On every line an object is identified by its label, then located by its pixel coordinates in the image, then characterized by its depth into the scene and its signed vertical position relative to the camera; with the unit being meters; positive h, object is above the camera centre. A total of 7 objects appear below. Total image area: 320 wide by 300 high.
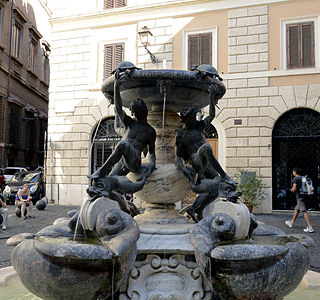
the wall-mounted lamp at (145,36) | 13.70 +4.66
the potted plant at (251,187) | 12.09 -0.77
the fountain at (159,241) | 2.65 -0.64
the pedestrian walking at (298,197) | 8.80 -0.78
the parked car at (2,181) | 11.12 -0.61
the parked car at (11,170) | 20.16 -0.48
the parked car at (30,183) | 16.34 -0.99
